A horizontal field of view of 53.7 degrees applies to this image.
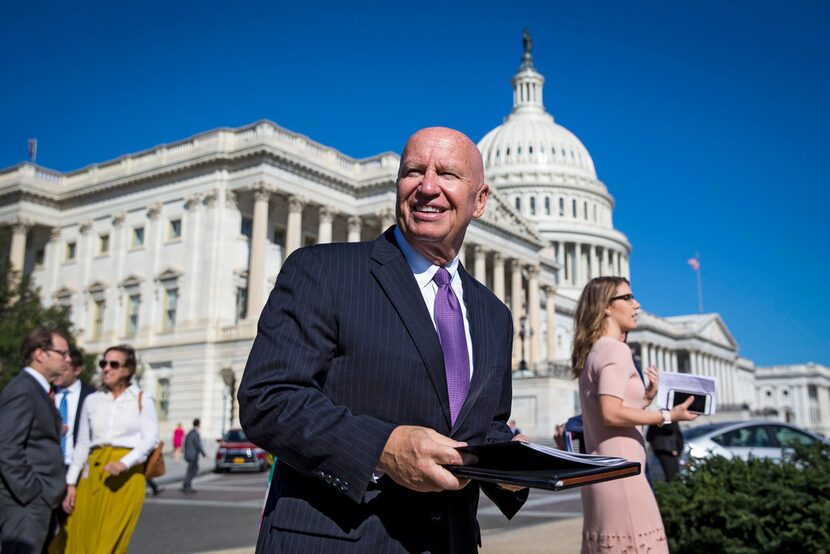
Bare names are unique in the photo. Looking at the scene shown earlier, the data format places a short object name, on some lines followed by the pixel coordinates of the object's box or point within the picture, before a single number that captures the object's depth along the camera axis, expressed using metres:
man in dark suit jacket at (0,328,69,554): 5.83
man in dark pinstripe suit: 2.44
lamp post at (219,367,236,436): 41.31
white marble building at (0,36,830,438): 42.84
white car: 13.58
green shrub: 6.91
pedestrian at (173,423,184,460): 35.16
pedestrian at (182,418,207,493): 20.54
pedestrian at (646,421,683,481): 9.76
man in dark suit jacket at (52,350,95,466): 7.62
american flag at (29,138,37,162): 54.72
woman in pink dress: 4.61
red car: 28.14
